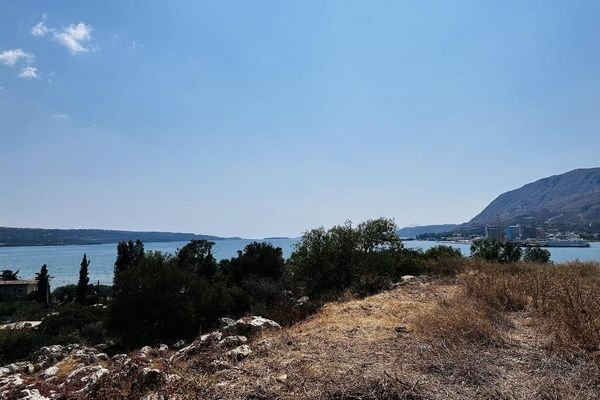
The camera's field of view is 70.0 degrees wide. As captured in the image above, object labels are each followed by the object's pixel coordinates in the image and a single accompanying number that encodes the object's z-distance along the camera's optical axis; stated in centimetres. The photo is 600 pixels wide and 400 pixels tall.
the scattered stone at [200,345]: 770
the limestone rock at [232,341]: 770
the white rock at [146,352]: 898
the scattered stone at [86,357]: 1025
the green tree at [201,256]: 4359
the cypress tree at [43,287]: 6688
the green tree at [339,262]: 1983
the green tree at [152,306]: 2022
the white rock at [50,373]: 909
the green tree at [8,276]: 8325
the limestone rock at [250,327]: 890
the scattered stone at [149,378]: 556
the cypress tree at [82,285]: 6231
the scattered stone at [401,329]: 740
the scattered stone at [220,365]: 608
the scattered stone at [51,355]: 1272
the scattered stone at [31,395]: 611
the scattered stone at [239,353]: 654
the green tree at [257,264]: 3794
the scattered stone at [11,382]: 765
